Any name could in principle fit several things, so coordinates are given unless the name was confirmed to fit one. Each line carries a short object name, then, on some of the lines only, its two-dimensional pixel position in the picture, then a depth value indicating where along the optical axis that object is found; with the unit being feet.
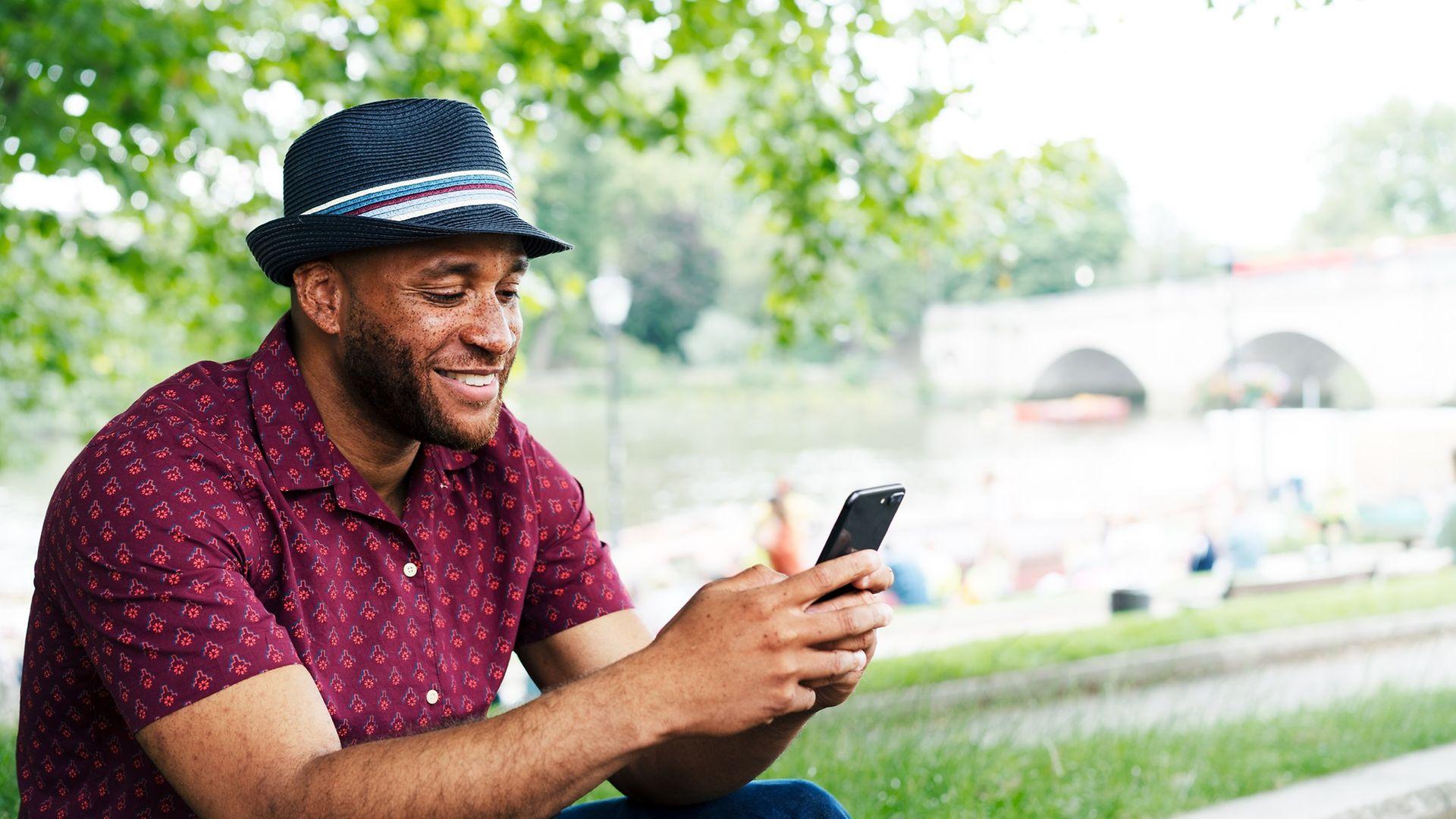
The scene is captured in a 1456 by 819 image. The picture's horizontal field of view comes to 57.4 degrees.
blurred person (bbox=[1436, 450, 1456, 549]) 32.83
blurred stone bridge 99.81
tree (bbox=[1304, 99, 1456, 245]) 144.77
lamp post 40.16
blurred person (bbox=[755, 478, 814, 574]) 28.78
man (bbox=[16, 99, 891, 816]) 4.55
